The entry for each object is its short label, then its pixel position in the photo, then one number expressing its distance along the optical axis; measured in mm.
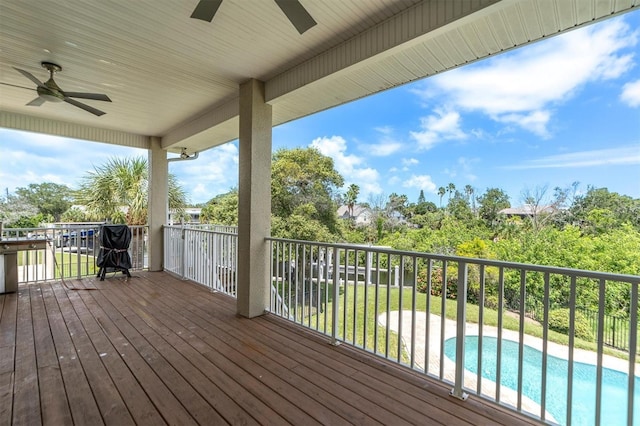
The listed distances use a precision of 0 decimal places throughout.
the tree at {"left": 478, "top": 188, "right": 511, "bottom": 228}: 15734
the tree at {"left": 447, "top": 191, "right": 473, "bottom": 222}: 16797
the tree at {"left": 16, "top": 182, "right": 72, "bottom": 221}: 17719
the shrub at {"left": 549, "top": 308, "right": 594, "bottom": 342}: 7883
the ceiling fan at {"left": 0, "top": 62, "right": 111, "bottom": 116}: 2992
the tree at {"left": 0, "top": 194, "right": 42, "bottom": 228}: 15852
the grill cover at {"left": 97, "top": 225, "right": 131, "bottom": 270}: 5156
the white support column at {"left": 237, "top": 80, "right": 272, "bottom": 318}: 3371
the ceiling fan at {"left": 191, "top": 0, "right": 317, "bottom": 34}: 1604
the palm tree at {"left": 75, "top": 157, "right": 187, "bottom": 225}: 9445
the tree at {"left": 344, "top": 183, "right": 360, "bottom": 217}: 17422
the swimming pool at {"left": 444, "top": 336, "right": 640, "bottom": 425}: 4586
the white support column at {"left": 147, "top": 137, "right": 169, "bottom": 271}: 5891
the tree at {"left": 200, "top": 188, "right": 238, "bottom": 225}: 15420
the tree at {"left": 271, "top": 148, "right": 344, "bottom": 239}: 14766
